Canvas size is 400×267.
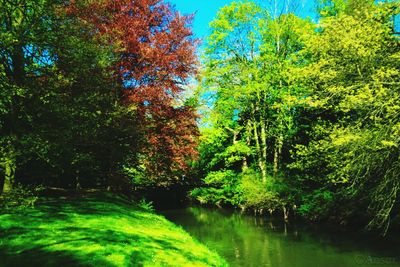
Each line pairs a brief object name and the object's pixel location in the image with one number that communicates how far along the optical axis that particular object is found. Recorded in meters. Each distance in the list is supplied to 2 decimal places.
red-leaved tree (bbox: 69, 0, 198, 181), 17.30
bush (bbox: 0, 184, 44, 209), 8.06
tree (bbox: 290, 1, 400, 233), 13.85
